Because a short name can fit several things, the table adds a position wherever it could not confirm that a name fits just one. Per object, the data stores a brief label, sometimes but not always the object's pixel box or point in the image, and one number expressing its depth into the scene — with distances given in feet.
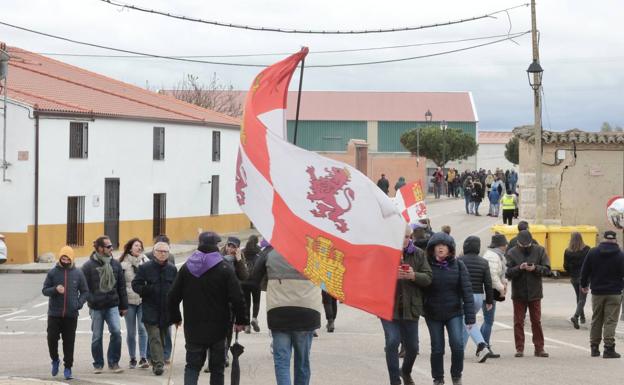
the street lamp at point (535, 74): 97.45
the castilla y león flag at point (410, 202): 68.23
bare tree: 278.05
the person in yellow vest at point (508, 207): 124.57
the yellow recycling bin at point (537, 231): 89.97
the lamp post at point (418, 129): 205.42
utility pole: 97.09
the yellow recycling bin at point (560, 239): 91.20
